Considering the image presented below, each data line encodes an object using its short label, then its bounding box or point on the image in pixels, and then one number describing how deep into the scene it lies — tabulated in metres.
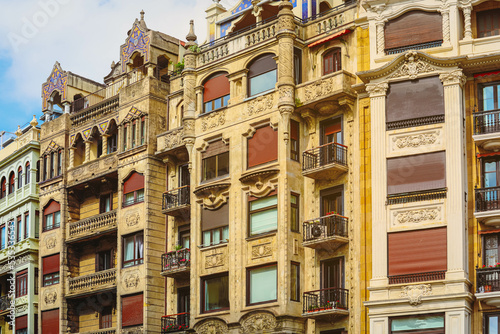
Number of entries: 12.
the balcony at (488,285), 38.16
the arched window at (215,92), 48.59
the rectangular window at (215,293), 45.69
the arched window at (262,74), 46.56
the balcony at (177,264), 48.31
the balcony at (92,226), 53.84
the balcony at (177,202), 49.28
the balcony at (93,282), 52.88
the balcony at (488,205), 39.09
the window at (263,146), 45.38
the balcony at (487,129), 39.91
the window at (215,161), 47.52
